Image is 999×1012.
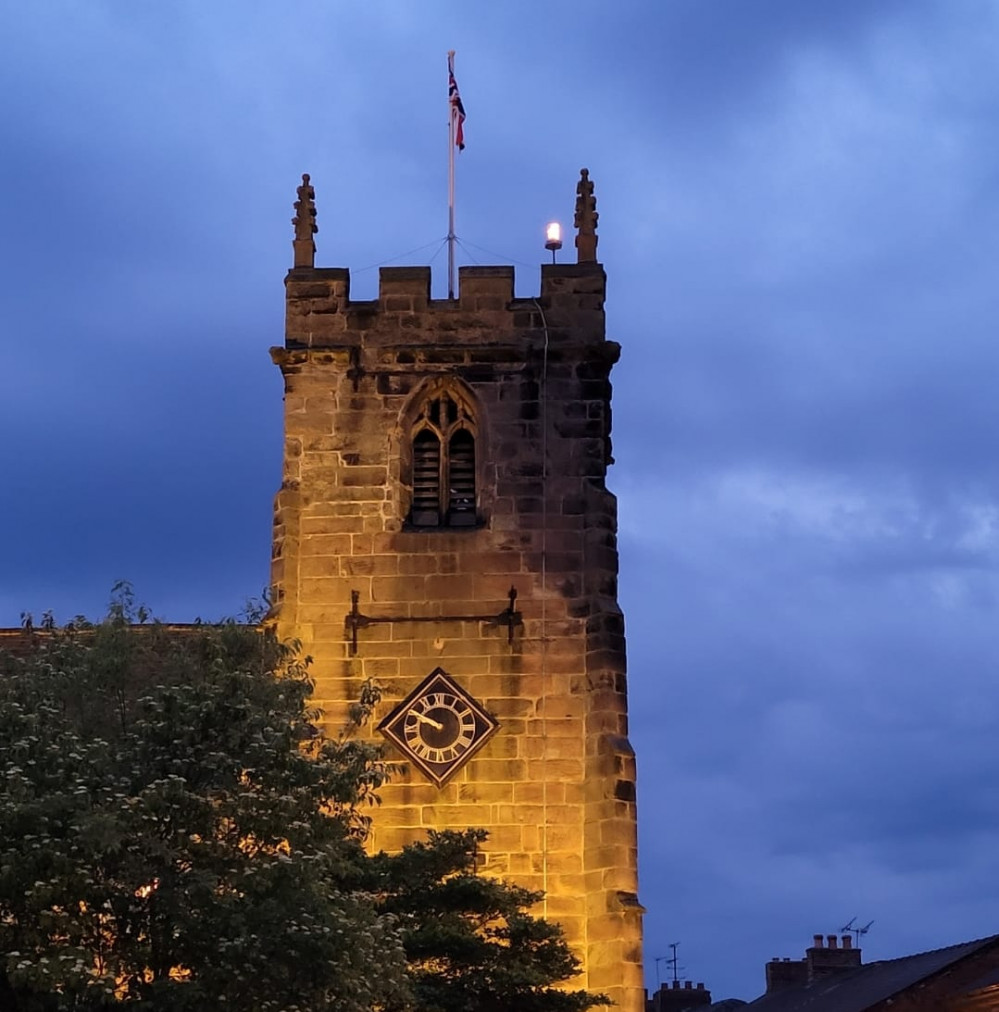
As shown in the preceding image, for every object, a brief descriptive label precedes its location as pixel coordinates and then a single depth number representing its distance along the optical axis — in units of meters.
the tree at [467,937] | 23.12
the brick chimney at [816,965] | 51.22
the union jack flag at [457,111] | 32.28
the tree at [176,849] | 18.23
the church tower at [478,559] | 27.56
